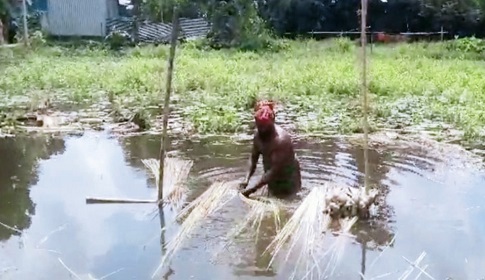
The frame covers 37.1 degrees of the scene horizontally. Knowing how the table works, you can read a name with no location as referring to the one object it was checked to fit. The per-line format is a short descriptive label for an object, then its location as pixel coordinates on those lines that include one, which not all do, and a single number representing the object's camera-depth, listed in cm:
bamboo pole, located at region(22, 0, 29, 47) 1993
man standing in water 564
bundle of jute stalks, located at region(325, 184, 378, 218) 521
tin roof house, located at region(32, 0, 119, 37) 2439
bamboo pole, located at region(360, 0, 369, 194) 528
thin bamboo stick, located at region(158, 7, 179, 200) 538
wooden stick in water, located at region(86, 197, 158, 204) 577
